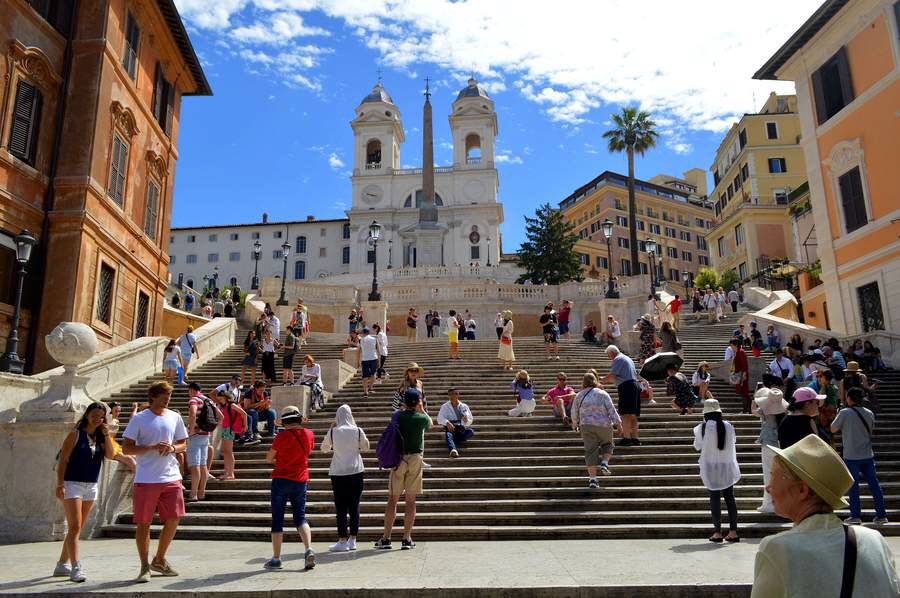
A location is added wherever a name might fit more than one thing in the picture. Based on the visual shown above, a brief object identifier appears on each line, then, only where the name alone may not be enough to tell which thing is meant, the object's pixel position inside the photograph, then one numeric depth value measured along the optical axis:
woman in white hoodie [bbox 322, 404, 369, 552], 7.99
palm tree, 53.22
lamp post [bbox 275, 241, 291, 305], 26.59
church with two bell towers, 77.31
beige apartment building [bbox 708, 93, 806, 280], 50.62
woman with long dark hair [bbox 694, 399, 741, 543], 8.20
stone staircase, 9.13
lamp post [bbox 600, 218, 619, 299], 25.56
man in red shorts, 6.47
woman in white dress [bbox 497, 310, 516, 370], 18.69
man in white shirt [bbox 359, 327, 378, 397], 16.31
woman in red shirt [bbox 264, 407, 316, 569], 7.15
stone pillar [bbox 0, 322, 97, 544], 8.95
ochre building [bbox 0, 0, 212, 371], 17.31
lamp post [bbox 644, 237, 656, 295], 29.23
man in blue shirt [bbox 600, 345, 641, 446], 11.97
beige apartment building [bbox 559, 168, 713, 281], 82.88
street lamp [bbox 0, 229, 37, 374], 13.13
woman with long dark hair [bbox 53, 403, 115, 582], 6.76
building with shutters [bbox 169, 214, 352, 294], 84.38
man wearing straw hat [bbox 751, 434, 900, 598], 2.35
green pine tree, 53.47
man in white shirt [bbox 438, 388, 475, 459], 11.94
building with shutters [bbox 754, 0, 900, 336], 20.78
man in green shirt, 7.91
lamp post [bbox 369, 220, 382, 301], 25.09
